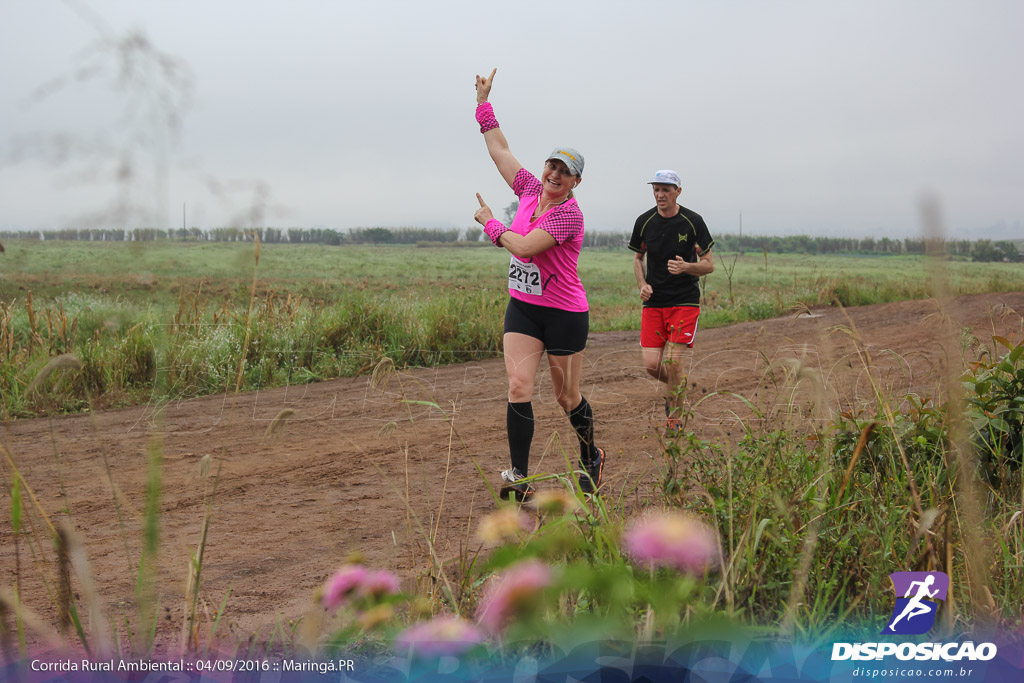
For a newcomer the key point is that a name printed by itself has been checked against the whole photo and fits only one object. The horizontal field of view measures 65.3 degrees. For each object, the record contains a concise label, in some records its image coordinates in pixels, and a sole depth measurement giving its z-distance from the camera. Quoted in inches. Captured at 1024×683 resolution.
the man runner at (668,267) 247.3
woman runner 180.1
